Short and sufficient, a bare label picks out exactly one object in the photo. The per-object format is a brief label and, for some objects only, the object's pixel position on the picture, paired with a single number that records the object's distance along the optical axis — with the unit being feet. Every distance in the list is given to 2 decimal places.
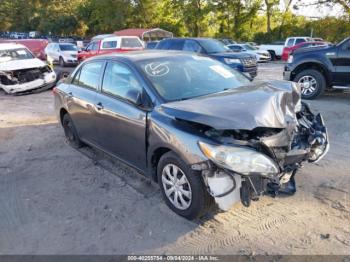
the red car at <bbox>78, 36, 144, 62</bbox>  54.85
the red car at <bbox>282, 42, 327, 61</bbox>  64.91
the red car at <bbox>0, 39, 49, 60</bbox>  70.88
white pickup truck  77.21
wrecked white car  37.14
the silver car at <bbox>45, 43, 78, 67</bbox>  65.82
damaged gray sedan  9.85
